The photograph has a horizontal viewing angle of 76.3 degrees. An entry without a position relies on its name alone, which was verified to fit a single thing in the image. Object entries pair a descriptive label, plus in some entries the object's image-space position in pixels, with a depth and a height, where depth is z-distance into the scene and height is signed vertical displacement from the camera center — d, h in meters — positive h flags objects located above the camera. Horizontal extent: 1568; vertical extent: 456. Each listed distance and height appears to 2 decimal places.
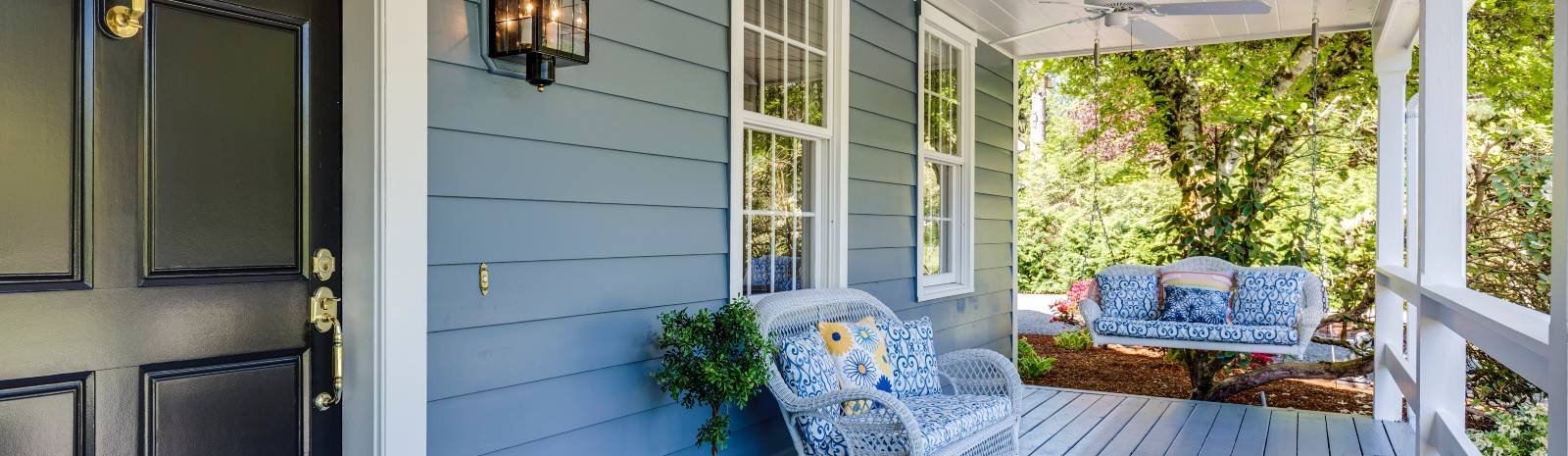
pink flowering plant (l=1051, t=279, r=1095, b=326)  9.16 -0.74
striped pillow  5.66 -0.30
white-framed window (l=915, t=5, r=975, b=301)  5.16 +0.36
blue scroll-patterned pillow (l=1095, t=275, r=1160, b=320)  5.74 -0.40
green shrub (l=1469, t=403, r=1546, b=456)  4.70 -1.00
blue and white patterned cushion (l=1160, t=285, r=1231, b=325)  5.61 -0.45
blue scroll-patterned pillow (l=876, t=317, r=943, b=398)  3.53 -0.48
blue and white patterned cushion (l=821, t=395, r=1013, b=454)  2.96 -0.60
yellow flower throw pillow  3.33 -0.44
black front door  1.71 +0.00
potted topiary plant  2.85 -0.39
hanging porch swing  5.18 -0.44
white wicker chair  2.97 -0.55
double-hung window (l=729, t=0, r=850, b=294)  3.52 +0.31
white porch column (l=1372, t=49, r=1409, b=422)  5.12 +0.12
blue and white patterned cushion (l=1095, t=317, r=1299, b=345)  5.12 -0.55
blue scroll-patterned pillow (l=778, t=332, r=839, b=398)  3.17 -0.46
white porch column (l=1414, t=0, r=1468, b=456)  3.06 +0.07
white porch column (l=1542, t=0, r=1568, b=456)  1.74 -0.08
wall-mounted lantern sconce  2.37 +0.46
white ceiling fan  4.70 +1.07
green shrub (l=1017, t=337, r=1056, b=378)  8.11 -1.13
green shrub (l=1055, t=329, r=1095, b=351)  9.48 -1.08
